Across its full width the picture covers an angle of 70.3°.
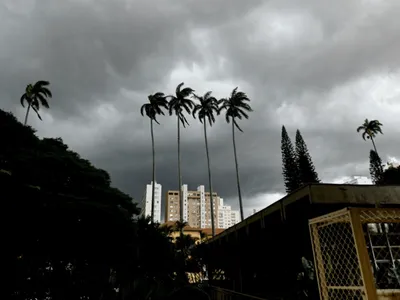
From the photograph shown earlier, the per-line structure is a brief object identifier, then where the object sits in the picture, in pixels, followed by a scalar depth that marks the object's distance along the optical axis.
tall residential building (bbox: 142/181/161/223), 131.62
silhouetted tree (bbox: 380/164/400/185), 35.25
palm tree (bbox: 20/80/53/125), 34.10
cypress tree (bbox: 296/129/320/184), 46.94
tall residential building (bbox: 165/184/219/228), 131.88
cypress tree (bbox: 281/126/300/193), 47.34
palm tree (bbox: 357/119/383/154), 56.19
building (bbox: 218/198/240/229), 150.68
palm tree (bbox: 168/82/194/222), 41.03
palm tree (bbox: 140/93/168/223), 40.59
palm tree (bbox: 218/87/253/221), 41.81
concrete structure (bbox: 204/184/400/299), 5.94
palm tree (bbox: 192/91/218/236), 41.94
